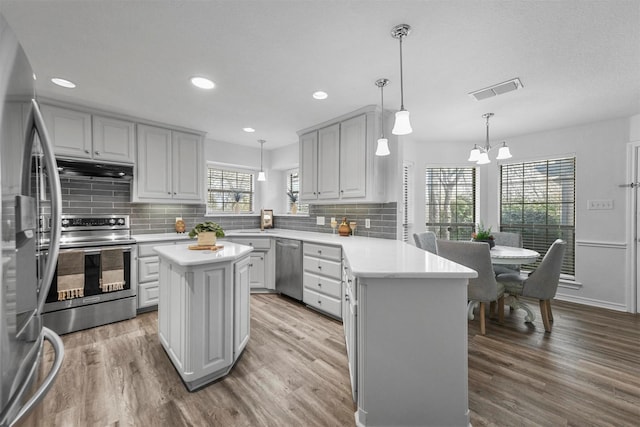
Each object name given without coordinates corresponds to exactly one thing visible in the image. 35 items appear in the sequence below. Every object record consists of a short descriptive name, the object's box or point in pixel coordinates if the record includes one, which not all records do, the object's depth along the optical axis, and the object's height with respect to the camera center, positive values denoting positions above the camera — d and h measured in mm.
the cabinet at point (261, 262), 3962 -736
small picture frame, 4971 -123
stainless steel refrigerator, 568 -61
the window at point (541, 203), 3902 +141
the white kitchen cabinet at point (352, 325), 1691 -778
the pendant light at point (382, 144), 2438 +601
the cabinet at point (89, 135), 2932 +864
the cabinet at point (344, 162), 3119 +620
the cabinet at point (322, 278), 2959 -762
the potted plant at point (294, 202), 4892 +168
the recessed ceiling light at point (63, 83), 2445 +1172
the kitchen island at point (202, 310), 1831 -704
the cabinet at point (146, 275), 3195 -751
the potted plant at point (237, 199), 4918 +220
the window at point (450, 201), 4625 +183
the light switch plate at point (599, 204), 3504 +107
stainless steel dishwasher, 3523 -756
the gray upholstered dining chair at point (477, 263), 2650 -504
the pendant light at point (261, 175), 4441 +588
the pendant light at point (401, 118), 1758 +657
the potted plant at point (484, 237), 3182 -299
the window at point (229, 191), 4652 +358
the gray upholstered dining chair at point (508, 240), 3622 -380
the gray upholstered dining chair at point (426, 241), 3273 -359
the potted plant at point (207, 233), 2293 -187
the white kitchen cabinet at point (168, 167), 3516 +600
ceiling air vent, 2449 +1152
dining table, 2824 -493
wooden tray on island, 2248 -303
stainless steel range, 2695 -702
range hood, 2939 +465
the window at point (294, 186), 4858 +476
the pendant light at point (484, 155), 3191 +678
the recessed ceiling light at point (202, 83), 2442 +1175
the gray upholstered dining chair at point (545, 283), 2730 -730
